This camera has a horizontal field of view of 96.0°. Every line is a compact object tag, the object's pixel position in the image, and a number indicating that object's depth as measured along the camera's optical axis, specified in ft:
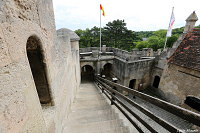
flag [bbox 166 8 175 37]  34.72
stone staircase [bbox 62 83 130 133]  7.84
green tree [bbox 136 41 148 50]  101.26
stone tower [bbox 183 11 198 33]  26.78
